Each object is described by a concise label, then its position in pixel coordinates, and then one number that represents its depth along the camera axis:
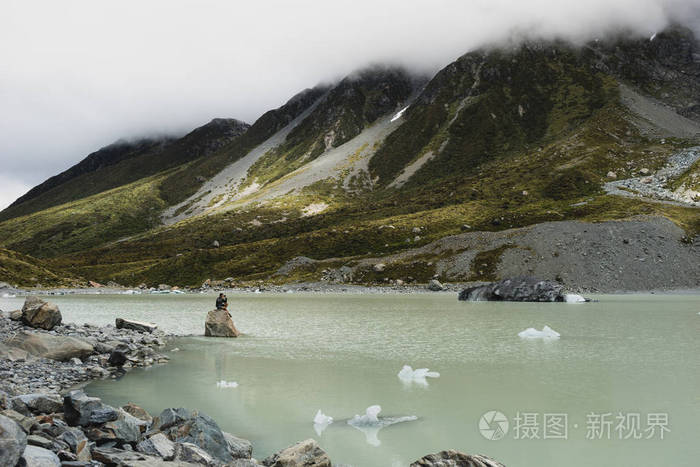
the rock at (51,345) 24.12
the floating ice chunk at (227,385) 19.90
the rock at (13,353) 22.16
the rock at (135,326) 37.16
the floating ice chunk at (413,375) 20.02
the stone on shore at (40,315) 32.84
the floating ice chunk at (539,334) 32.44
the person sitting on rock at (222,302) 38.56
